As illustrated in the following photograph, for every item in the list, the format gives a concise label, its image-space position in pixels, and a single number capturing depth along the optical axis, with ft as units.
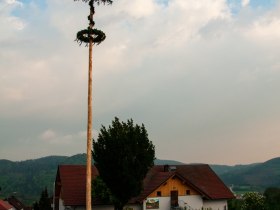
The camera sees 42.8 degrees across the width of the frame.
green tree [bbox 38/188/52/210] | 179.78
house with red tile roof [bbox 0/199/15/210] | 251.86
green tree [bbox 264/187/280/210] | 156.59
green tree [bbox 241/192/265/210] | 155.70
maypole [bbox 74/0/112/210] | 64.93
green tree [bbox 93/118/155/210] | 116.05
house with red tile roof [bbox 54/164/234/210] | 134.80
